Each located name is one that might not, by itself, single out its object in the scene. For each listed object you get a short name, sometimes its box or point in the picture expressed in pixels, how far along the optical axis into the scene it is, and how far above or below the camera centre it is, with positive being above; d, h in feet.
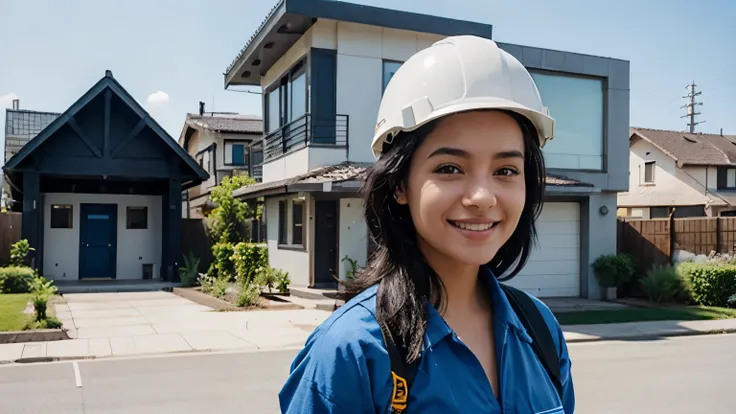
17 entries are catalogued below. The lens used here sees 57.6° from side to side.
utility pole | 188.35 +34.24
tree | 71.97 +0.37
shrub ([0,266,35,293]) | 54.95 -4.87
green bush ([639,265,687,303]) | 57.06 -5.03
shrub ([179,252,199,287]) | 66.44 -5.01
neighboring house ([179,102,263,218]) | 108.47 +12.78
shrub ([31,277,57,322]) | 38.99 -4.86
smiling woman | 4.99 -0.38
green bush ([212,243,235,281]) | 65.46 -3.58
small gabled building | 64.44 +3.63
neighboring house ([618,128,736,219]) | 122.21 +9.64
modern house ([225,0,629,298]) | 55.62 +8.21
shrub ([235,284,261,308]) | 50.40 -5.56
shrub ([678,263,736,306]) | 54.90 -4.58
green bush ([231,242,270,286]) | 61.67 -3.36
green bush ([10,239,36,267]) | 60.75 -2.76
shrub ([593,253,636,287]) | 60.59 -3.92
